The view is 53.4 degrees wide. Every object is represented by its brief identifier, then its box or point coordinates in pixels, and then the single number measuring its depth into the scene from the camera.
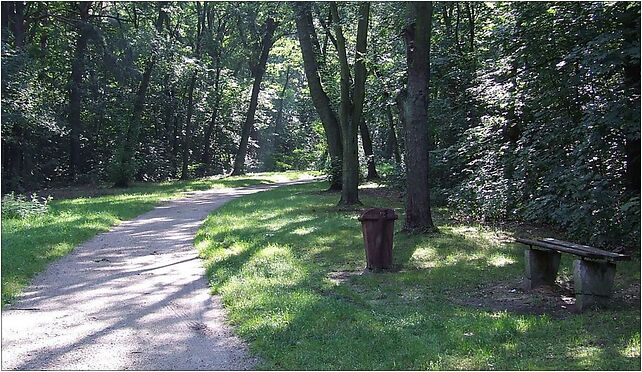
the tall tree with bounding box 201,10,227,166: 38.97
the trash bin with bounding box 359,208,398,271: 9.04
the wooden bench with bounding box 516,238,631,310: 6.64
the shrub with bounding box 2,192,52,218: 15.16
